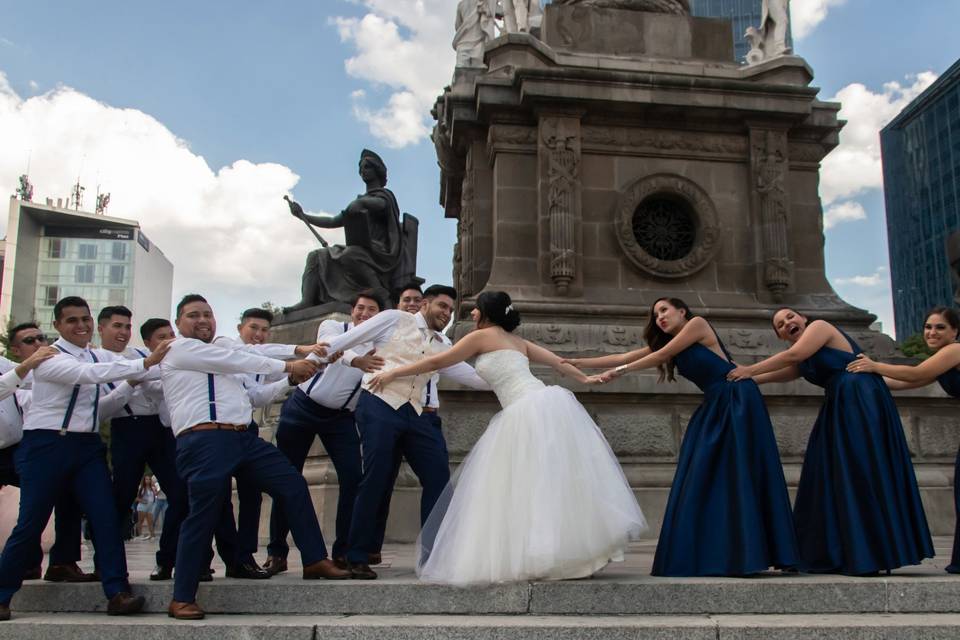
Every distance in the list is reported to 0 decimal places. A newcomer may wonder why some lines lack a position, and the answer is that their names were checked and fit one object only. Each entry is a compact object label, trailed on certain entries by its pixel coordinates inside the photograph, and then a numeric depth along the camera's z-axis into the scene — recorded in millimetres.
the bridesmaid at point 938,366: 6695
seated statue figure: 14359
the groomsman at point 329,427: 7203
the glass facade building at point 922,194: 69500
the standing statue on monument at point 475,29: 16141
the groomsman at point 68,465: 5773
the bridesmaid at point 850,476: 6250
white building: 85438
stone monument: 12820
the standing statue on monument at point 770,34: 14898
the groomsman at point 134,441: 6668
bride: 5602
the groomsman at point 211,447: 5629
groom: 6555
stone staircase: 5090
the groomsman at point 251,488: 6621
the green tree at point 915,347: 40000
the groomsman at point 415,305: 7711
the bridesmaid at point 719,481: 6195
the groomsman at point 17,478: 6461
